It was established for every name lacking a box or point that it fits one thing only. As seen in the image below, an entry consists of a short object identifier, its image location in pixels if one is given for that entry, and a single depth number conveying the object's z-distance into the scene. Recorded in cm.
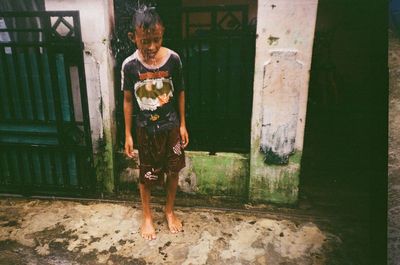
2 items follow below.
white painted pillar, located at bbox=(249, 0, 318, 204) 359
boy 320
